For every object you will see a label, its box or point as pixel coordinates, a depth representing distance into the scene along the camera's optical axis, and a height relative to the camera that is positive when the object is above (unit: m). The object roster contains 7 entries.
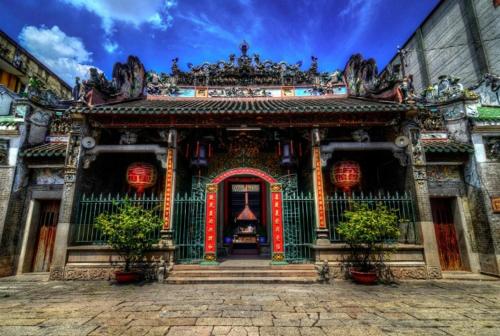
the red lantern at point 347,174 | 7.78 +1.48
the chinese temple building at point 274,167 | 6.99 +1.84
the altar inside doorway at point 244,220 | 10.86 +0.06
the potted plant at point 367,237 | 5.93 -0.41
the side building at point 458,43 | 12.20 +10.18
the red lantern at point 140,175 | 7.79 +1.50
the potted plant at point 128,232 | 6.04 -0.26
